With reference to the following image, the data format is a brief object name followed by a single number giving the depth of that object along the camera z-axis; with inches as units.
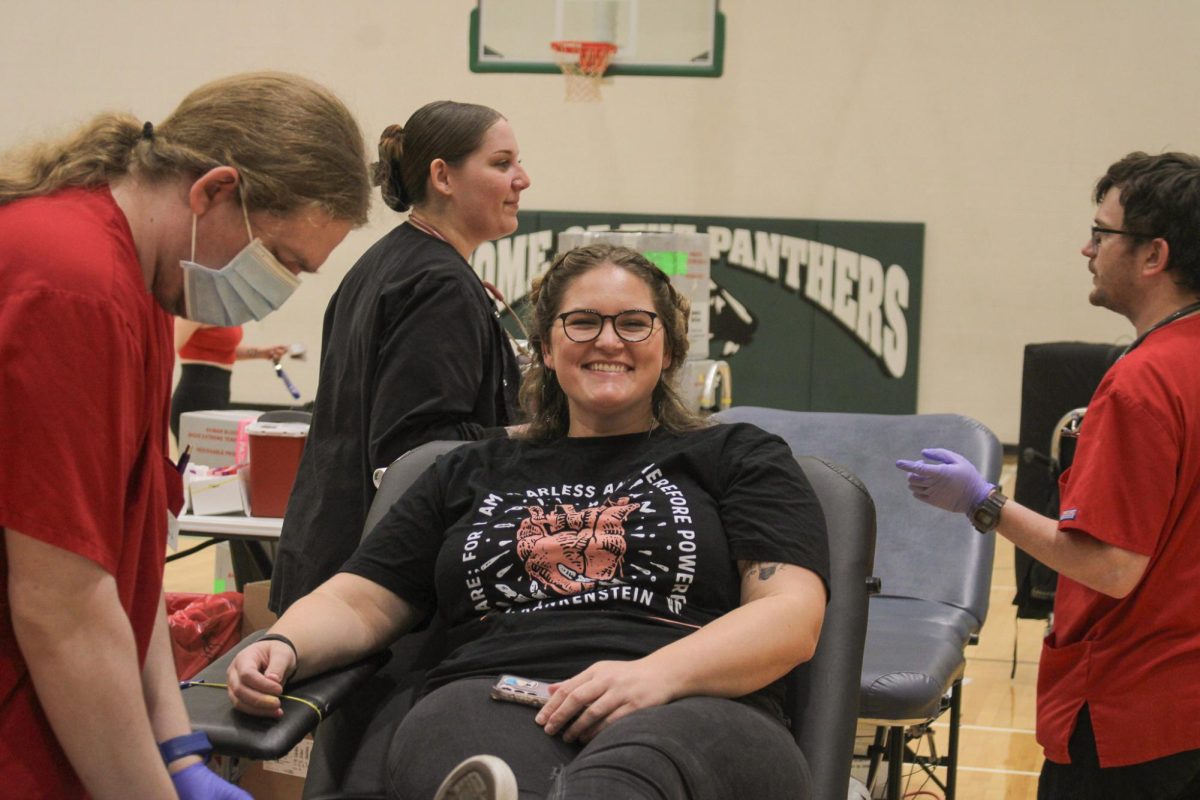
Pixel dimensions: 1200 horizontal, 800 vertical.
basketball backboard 305.3
